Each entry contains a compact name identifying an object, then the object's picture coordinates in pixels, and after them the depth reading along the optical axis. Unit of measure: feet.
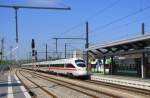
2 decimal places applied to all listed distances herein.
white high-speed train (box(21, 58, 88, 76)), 111.17
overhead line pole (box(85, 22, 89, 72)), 123.08
